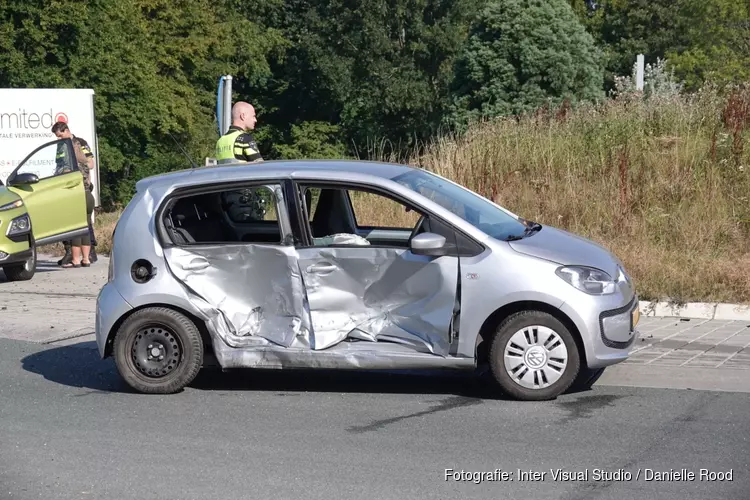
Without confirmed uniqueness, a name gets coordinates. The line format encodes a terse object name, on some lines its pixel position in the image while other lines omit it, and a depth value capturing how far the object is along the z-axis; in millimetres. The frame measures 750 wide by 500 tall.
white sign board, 21047
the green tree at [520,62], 40000
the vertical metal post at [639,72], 22931
